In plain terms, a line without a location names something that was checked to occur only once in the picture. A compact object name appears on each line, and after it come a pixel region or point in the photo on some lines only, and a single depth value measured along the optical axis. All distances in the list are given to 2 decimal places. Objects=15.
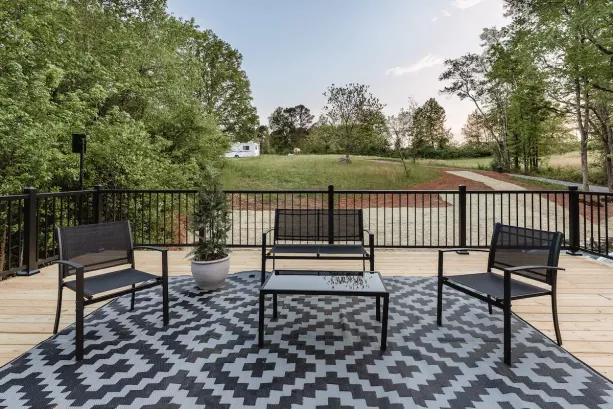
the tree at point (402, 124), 22.52
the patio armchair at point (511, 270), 2.18
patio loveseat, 4.11
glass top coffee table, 2.26
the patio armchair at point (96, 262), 2.22
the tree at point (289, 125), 45.34
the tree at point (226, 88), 18.19
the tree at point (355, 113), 21.39
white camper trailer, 36.60
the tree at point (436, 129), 32.50
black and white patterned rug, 1.78
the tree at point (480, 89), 22.53
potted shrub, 3.47
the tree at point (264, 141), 42.66
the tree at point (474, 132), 30.60
